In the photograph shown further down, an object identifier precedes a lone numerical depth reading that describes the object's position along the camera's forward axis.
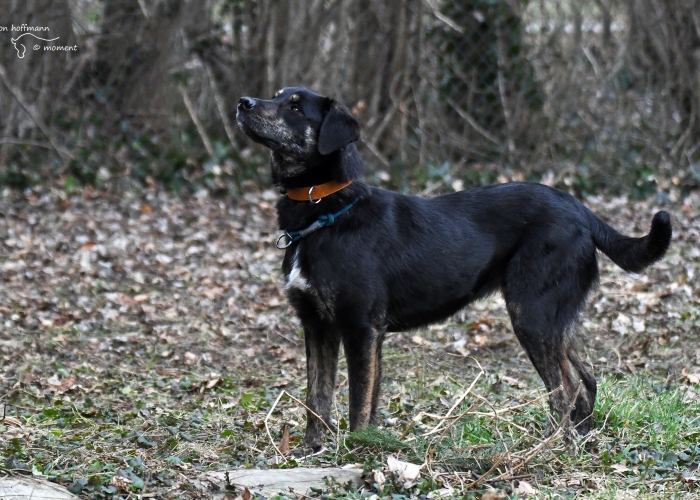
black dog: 8.93
